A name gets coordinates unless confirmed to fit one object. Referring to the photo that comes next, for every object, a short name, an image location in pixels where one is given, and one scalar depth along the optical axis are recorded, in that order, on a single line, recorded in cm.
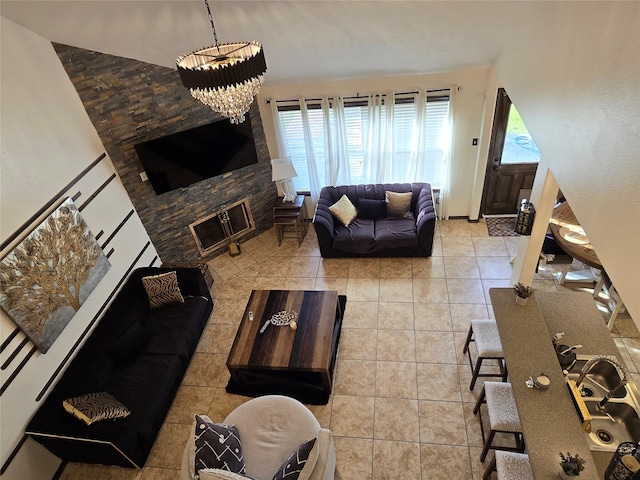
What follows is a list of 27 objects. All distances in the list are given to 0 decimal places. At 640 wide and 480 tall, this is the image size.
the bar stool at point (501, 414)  303
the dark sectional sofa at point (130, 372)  346
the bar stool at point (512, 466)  273
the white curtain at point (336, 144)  567
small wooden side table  607
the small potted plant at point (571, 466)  229
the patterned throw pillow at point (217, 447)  296
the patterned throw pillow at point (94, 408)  345
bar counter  252
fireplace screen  592
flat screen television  488
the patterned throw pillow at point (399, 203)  591
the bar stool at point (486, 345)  362
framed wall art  340
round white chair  302
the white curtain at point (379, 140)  554
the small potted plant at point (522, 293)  346
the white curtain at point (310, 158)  577
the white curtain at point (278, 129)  577
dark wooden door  556
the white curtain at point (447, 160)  539
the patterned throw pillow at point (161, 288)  477
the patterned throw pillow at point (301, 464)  273
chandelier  231
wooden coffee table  397
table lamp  588
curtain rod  534
